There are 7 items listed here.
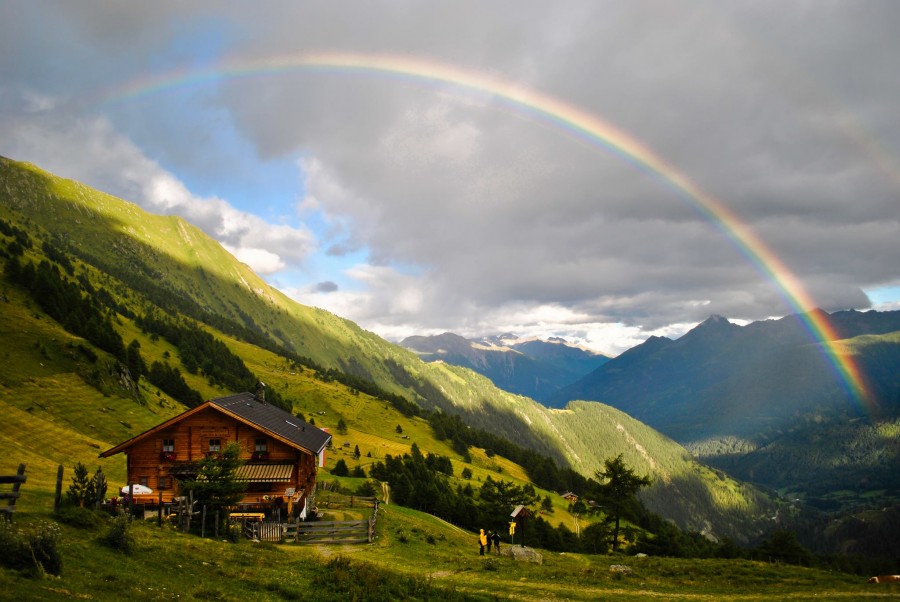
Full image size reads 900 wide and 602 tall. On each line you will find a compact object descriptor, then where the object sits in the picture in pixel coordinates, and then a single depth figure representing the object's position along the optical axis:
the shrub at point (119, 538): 20.47
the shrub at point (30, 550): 14.56
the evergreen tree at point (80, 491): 28.18
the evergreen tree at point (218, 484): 32.31
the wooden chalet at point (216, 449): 48.44
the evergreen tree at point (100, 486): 29.21
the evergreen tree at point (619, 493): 53.53
